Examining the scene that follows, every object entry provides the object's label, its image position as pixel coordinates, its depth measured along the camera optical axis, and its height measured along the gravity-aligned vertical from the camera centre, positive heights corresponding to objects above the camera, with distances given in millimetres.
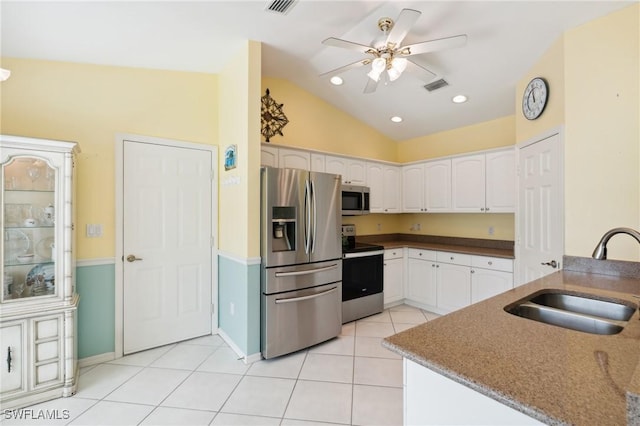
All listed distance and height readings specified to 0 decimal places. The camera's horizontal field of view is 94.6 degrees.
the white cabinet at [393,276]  4078 -867
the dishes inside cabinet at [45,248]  2260 -254
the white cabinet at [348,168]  3908 +629
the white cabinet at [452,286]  3668 -921
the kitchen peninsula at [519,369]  677 -440
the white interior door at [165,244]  2863 -304
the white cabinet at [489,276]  3346 -731
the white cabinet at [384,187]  4363 +411
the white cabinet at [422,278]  4008 -893
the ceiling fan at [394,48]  2074 +1278
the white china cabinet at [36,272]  2082 -433
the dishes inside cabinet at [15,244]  2135 -213
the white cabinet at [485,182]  3568 +404
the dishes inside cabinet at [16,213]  2127 +13
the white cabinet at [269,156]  3330 +665
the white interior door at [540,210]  2463 +37
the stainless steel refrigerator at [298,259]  2742 -441
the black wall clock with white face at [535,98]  2659 +1099
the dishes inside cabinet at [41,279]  2219 -491
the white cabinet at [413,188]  4461 +398
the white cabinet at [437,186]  4156 +406
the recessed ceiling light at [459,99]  3600 +1424
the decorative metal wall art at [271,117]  3508 +1181
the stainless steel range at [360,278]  3600 -810
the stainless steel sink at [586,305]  1444 -481
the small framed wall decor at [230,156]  2932 +590
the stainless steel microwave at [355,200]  3830 +190
